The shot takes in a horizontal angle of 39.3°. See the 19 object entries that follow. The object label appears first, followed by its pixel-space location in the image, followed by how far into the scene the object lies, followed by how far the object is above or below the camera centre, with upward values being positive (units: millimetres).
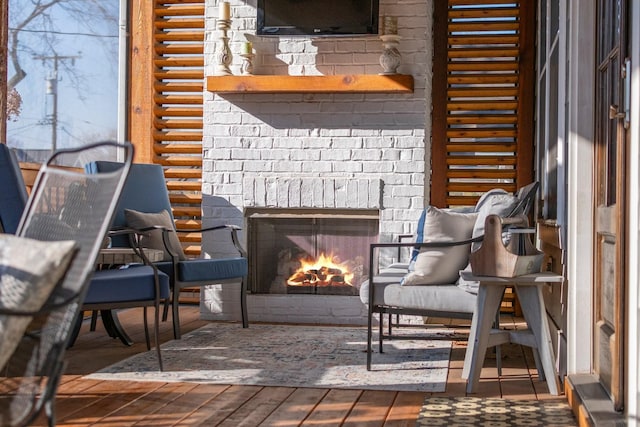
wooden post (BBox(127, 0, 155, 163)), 6746 +1044
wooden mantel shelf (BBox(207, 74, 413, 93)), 5797 +872
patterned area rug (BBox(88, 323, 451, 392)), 4039 -733
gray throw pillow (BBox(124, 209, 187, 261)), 5527 -72
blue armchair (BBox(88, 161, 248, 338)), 5141 -115
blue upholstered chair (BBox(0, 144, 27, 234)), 4219 +92
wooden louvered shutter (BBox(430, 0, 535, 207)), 6297 +851
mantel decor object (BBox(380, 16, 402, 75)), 5801 +1112
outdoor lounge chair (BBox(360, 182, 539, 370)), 4117 -260
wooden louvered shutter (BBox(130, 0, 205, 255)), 6707 +885
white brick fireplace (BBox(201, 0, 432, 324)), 5941 +486
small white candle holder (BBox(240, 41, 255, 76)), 6016 +1062
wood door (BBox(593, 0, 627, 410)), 2752 +61
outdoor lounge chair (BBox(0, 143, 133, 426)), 1849 -134
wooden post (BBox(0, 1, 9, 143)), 5273 +872
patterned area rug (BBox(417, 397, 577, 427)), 3229 -739
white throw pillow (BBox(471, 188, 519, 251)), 4234 +43
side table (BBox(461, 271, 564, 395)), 3781 -448
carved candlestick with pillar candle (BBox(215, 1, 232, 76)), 6070 +1152
